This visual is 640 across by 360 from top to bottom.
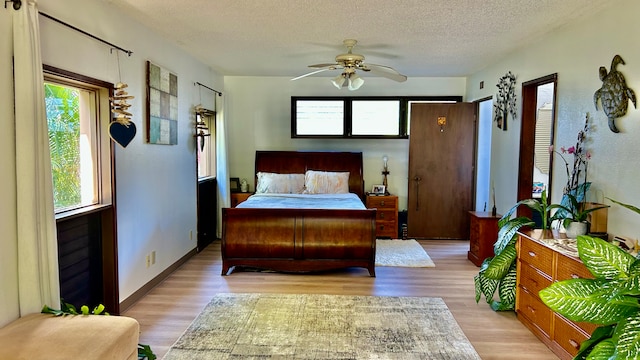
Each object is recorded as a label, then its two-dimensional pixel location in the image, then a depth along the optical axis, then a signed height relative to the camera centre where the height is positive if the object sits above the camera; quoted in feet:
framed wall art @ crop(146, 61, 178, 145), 12.22 +1.57
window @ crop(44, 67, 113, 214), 8.76 +0.32
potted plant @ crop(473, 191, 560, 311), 10.59 -2.92
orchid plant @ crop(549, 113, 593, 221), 10.03 -0.49
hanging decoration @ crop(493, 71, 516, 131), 15.01 +2.22
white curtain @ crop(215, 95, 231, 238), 18.90 -0.18
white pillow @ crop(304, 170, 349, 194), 18.76 -1.30
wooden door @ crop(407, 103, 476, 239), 19.51 -0.89
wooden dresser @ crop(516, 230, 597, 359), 8.04 -3.17
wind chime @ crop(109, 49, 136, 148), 9.78 +0.80
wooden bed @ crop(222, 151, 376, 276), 13.80 -2.87
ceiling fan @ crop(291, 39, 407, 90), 13.29 +3.01
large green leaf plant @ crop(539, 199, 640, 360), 4.84 -1.84
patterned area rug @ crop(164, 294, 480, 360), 8.59 -4.21
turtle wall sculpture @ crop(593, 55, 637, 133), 9.04 +1.50
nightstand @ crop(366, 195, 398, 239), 19.57 -2.83
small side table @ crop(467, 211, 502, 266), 15.16 -2.99
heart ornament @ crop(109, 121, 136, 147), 9.76 +0.52
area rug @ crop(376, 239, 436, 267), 15.42 -4.06
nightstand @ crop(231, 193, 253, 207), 19.71 -2.14
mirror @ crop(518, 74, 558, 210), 13.96 +0.65
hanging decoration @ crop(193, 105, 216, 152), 16.49 +1.15
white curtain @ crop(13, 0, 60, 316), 6.90 -0.24
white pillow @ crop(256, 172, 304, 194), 18.88 -1.35
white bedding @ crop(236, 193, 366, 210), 14.67 -1.84
